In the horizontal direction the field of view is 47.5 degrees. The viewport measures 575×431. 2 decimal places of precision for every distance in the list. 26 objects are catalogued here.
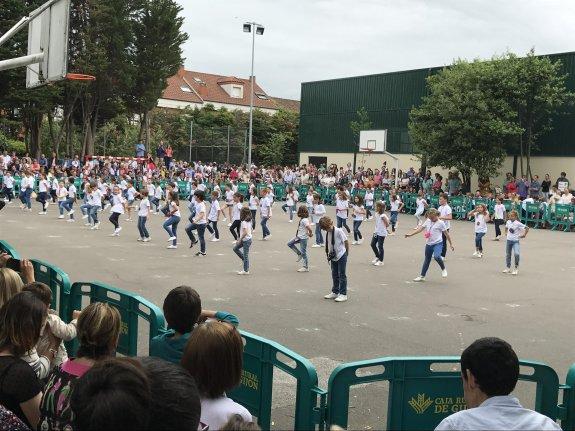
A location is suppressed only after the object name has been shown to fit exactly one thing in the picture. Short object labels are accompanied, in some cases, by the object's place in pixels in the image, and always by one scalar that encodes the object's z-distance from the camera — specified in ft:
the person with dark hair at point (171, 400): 7.05
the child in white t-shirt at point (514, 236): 51.78
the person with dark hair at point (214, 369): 10.17
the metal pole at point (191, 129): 161.98
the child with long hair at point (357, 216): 68.59
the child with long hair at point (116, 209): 68.54
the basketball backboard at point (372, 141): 134.35
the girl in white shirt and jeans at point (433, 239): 47.37
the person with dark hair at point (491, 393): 9.50
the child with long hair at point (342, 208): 74.38
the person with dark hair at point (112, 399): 6.61
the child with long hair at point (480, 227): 61.31
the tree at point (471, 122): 110.52
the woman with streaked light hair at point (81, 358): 9.92
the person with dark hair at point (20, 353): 10.60
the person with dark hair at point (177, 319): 13.99
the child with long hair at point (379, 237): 54.35
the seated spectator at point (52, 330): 15.39
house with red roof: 243.46
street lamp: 131.03
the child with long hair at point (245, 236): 47.24
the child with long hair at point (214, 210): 65.21
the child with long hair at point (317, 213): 66.95
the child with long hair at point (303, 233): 50.88
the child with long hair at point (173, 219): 62.39
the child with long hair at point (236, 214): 63.52
